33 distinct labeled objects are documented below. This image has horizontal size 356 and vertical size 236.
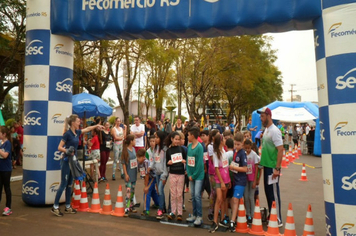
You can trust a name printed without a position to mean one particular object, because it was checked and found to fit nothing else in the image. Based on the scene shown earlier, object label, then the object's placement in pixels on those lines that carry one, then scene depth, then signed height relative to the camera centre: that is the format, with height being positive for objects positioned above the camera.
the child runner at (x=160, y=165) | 6.59 -0.38
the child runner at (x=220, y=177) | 5.85 -0.57
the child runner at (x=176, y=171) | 6.23 -0.47
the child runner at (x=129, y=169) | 6.90 -0.48
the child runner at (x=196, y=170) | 6.03 -0.45
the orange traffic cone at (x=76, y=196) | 7.30 -1.07
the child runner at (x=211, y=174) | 6.18 -0.53
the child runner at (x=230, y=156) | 6.43 -0.22
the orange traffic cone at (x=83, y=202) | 7.12 -1.17
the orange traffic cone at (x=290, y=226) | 5.41 -1.32
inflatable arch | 4.62 +1.73
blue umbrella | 11.77 +1.48
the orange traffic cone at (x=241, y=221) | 5.80 -1.32
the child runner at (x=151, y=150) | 6.81 -0.10
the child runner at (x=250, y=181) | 6.27 -0.69
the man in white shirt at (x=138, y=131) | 11.47 +0.51
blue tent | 19.56 +1.86
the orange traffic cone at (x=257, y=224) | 5.71 -1.35
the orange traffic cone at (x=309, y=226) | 5.23 -1.28
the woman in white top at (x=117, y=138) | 11.09 +0.26
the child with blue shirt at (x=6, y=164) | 6.48 -0.31
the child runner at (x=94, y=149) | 10.00 -0.08
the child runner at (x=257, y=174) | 6.27 -0.56
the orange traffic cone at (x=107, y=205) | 6.91 -1.20
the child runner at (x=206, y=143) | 7.55 +0.04
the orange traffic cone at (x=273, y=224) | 5.55 -1.31
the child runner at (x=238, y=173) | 5.87 -0.51
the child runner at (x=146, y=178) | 6.79 -0.65
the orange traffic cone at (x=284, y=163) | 15.04 -0.89
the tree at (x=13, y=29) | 14.45 +5.64
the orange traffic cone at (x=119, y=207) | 6.80 -1.23
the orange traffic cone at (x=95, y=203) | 7.05 -1.18
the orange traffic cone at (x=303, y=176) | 11.62 -1.13
